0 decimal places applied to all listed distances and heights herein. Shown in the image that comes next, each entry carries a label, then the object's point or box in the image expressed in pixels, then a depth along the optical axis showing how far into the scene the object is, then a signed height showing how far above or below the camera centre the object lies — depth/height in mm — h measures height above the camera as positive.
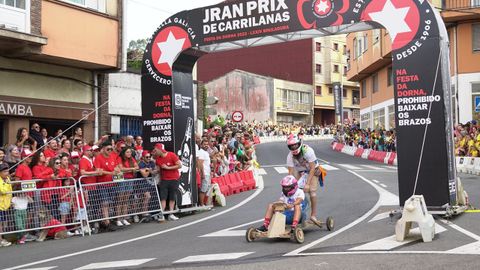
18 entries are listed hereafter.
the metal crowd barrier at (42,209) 11250 -1168
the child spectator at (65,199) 11953 -1017
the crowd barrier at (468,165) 23905 -855
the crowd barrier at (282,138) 61719 +1049
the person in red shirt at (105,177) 12664 -609
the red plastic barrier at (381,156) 35016 -616
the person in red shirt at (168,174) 14047 -619
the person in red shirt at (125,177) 13164 -646
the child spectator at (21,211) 11258 -1165
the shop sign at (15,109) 16819 +1257
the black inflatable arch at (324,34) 11328 +1929
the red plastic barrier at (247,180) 20312 -1133
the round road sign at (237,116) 37812 +2100
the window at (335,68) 81056 +11046
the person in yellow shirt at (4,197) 11016 -881
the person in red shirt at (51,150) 13328 +17
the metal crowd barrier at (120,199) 12469 -1113
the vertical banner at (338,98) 77125 +6481
